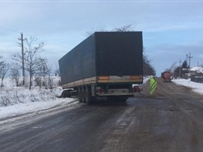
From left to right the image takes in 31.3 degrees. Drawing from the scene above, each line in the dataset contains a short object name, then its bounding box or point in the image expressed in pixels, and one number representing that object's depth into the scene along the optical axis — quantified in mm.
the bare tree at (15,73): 53469
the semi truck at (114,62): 20188
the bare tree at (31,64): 44888
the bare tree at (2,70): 48719
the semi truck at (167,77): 76750
